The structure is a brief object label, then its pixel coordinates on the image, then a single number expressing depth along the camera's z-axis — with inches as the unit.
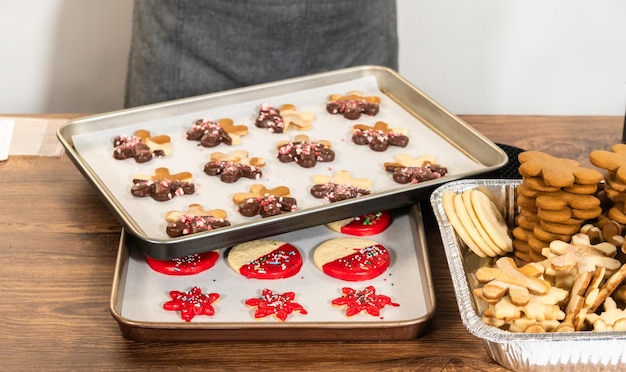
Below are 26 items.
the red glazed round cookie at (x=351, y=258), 55.0
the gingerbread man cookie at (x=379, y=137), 64.6
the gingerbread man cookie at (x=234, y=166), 61.4
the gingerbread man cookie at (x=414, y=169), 60.8
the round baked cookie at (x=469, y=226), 53.4
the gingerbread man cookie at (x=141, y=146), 63.1
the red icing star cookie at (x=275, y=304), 52.6
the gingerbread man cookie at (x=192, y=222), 55.8
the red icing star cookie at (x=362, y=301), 52.9
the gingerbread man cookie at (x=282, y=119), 66.3
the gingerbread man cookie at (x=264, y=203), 58.1
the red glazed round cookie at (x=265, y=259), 55.1
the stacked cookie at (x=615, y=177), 51.1
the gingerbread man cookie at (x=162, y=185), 59.5
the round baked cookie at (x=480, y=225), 53.5
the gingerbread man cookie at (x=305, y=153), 62.7
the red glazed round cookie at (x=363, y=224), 58.4
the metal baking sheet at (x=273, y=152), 55.9
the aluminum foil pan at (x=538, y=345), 47.8
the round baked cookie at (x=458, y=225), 53.5
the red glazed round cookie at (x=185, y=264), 55.3
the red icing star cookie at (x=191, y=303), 52.7
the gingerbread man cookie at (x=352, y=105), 67.5
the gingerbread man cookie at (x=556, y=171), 50.7
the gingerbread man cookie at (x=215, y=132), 64.6
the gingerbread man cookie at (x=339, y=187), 59.4
